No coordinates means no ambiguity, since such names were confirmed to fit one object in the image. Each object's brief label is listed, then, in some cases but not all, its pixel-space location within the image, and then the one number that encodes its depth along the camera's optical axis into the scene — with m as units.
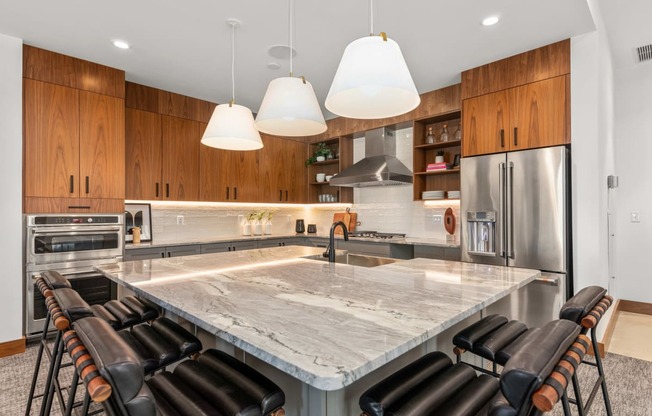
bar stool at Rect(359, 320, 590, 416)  0.77
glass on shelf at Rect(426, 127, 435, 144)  4.37
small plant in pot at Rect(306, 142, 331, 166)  5.60
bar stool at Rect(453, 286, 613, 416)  1.34
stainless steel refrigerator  2.94
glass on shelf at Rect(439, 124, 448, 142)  4.21
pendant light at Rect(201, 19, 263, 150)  2.21
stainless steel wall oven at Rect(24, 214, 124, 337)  3.07
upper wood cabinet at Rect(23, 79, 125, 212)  3.10
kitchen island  0.86
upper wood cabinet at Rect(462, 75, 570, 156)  3.04
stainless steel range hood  4.30
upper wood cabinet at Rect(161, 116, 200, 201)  4.22
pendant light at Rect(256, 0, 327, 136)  1.92
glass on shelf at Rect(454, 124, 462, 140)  4.12
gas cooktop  4.64
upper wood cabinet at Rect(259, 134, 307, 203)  5.23
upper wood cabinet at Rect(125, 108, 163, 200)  3.91
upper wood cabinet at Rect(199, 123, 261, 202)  4.59
